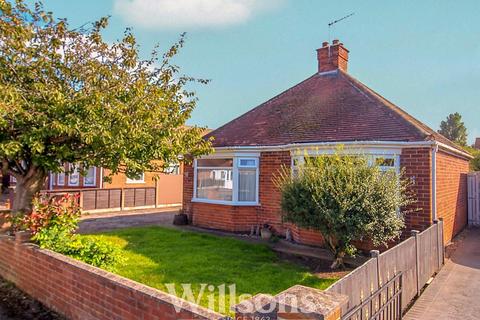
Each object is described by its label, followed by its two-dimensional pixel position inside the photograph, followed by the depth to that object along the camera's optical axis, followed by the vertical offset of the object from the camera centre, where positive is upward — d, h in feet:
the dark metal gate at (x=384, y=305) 11.79 -5.72
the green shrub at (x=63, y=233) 19.31 -4.01
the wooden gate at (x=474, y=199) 47.09 -3.16
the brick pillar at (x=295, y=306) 8.39 -3.63
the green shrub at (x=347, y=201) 23.47 -1.94
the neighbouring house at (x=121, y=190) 59.31 -3.92
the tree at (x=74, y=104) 18.53 +3.99
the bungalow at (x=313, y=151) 29.94 +2.50
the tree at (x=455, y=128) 189.06 +28.89
